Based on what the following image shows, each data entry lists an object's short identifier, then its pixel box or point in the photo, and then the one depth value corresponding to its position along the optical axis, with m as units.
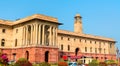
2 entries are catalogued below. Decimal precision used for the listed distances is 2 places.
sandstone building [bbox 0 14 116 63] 46.91
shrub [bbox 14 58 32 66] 30.50
